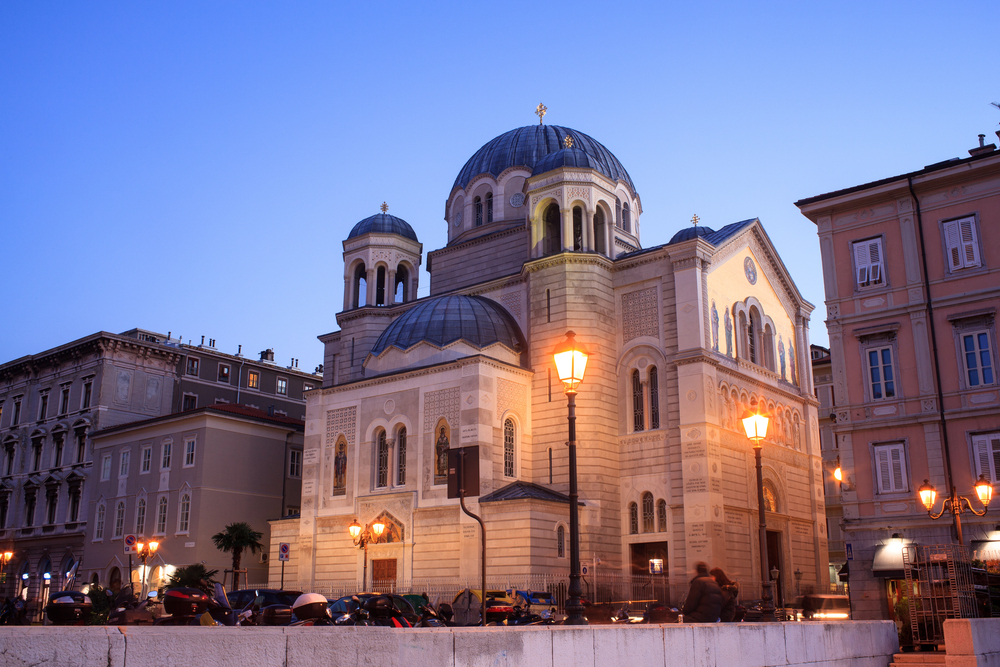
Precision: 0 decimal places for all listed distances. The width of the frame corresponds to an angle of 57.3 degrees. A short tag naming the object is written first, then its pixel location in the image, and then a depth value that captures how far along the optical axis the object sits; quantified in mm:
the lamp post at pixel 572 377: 13719
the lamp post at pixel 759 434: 18744
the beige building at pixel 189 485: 45531
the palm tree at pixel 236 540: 42938
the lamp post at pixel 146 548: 33322
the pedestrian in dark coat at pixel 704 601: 13625
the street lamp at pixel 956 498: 22047
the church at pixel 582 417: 34719
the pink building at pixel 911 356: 26328
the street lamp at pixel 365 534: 33069
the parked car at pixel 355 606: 21233
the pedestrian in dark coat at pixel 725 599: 15289
